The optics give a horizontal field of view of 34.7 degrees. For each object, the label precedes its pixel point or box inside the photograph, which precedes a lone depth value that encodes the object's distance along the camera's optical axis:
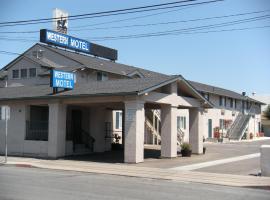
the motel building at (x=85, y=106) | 22.05
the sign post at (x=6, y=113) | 21.94
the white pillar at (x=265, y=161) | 16.27
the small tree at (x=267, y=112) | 75.74
